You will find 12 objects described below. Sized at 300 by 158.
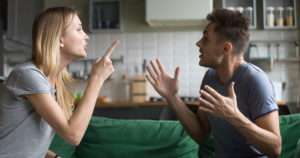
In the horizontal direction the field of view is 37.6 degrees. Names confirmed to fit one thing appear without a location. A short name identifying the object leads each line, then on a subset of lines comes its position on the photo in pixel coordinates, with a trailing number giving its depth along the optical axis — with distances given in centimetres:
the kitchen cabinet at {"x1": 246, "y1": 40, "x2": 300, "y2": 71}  470
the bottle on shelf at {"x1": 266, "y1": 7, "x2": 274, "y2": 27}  462
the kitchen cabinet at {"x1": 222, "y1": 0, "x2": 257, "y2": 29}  461
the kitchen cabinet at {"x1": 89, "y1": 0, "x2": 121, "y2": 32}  489
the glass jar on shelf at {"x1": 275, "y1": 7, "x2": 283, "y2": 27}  461
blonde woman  158
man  170
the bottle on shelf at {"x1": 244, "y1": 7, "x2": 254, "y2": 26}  460
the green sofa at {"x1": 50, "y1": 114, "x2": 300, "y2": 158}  223
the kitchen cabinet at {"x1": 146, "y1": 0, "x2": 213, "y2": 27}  451
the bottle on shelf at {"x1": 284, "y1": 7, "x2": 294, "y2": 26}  461
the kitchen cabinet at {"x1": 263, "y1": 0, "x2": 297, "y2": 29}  462
